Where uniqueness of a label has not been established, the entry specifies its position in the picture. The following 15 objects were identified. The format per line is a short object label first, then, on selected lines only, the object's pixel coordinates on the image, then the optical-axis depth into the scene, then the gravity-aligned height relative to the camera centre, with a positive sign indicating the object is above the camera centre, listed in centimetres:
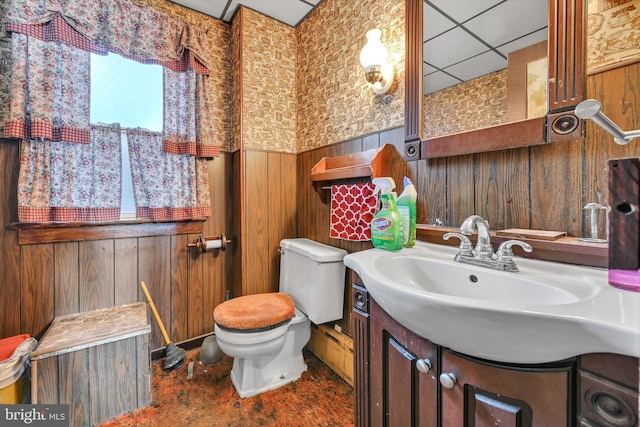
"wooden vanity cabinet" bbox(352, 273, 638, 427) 46 -36
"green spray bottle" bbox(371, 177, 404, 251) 109 -6
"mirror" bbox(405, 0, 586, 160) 81 +48
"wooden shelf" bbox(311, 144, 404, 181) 133 +25
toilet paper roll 198 -24
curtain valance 145 +107
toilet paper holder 197 -23
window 170 +73
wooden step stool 128 -77
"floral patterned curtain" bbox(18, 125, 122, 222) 146 +18
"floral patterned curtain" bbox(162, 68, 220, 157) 185 +65
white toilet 142 -58
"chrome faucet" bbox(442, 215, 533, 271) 78 -12
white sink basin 45 -20
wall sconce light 137 +74
